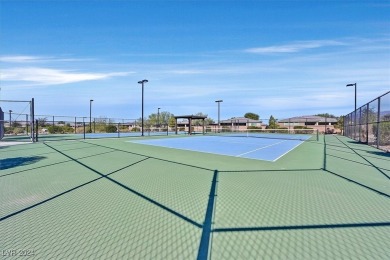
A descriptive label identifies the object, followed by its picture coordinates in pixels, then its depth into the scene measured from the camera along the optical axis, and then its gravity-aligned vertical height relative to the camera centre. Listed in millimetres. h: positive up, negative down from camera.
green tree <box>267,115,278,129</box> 47094 -64
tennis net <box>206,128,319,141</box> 37000 -1197
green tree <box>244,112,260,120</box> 119519 +4479
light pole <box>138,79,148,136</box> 26248 +4546
